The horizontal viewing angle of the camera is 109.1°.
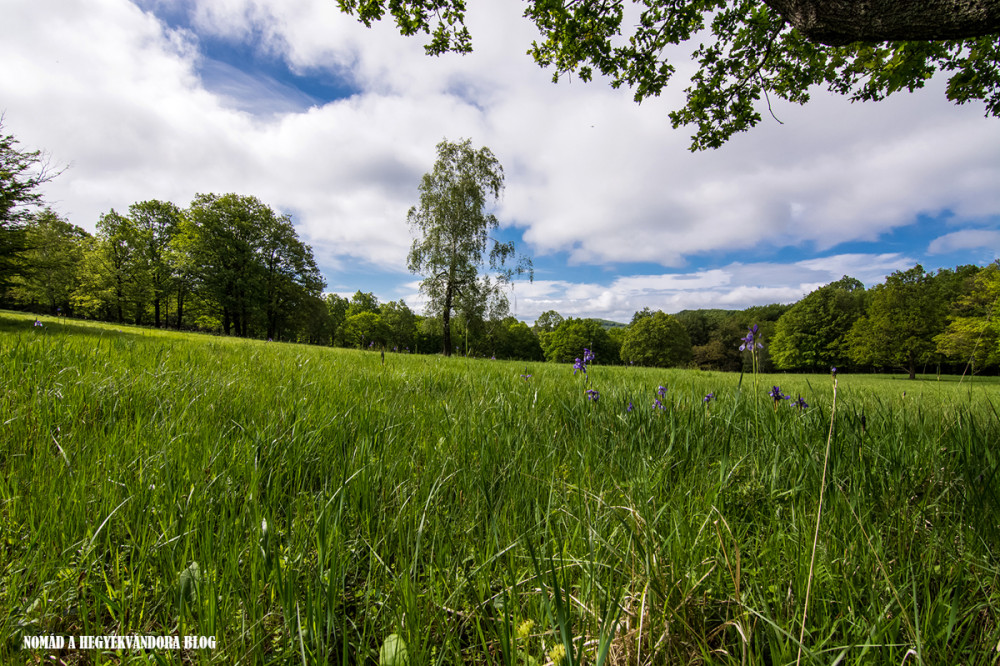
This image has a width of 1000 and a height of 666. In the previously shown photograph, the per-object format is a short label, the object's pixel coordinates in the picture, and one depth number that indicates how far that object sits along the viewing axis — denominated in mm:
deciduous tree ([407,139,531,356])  25500
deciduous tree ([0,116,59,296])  12188
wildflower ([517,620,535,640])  970
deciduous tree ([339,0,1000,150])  4375
